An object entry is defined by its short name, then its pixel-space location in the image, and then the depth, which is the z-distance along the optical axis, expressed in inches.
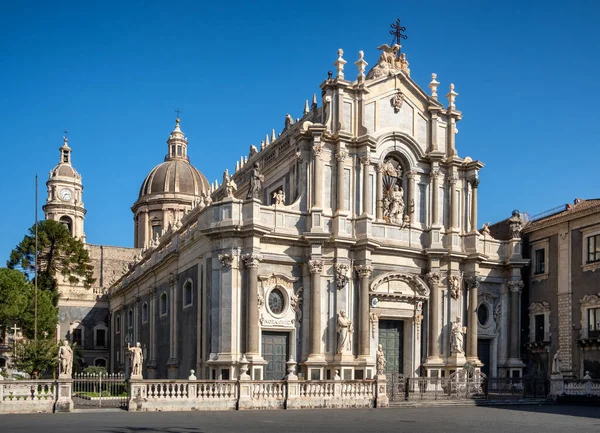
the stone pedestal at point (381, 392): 1219.2
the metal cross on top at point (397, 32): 1678.2
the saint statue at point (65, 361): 1054.4
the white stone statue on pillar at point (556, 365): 1425.9
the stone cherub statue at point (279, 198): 1459.2
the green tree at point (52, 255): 2407.7
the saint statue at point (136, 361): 1079.6
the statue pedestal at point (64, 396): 1027.3
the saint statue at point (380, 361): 1298.0
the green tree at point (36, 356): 1972.2
